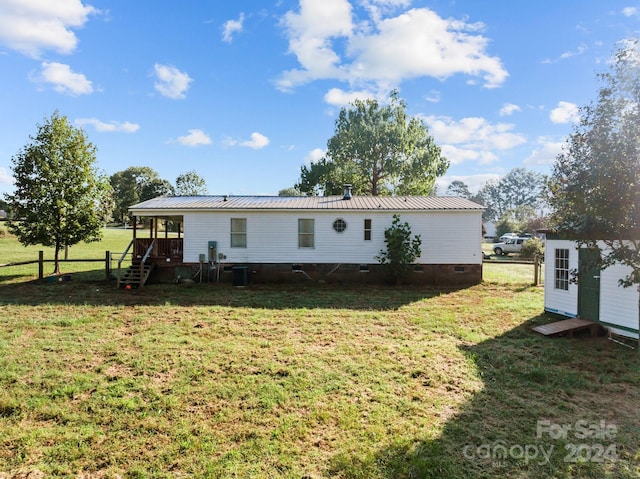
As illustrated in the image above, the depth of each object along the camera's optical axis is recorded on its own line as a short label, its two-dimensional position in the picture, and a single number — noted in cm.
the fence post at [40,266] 1387
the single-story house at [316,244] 1438
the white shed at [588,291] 734
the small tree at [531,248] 2309
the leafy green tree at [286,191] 8034
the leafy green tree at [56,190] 1436
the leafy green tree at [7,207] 1458
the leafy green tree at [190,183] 5219
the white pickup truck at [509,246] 2841
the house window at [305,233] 1451
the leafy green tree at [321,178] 2959
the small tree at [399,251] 1388
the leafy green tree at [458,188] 10290
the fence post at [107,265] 1402
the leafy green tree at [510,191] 8988
